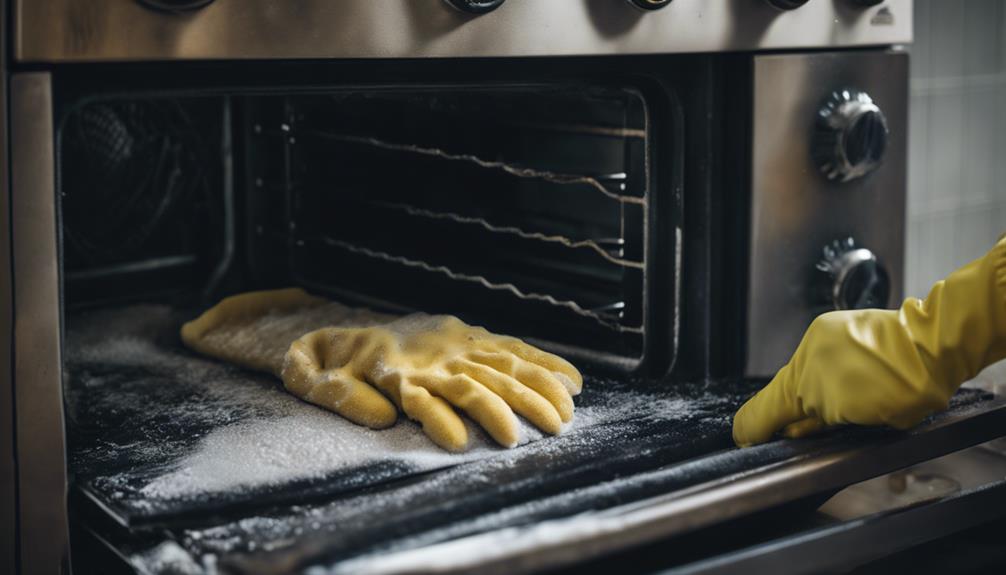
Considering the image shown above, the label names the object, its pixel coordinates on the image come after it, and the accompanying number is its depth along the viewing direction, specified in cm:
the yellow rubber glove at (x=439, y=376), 110
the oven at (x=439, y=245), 92
